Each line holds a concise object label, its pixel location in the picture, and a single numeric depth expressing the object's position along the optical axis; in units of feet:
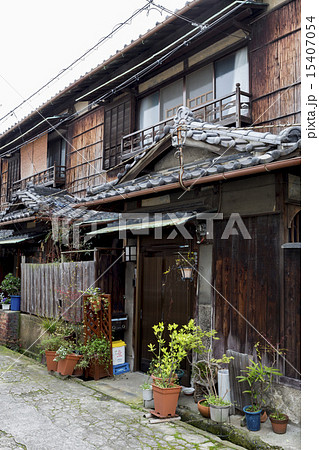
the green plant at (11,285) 48.24
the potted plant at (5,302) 46.50
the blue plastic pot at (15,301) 45.44
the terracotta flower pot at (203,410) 21.70
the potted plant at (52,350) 31.71
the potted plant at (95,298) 30.71
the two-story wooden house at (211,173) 22.08
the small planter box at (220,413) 20.84
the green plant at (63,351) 30.04
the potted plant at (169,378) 22.29
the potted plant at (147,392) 23.95
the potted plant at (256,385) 19.77
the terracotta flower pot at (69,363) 30.25
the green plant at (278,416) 19.49
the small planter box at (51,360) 31.66
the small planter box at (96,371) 30.07
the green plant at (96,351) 29.71
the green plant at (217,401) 21.21
